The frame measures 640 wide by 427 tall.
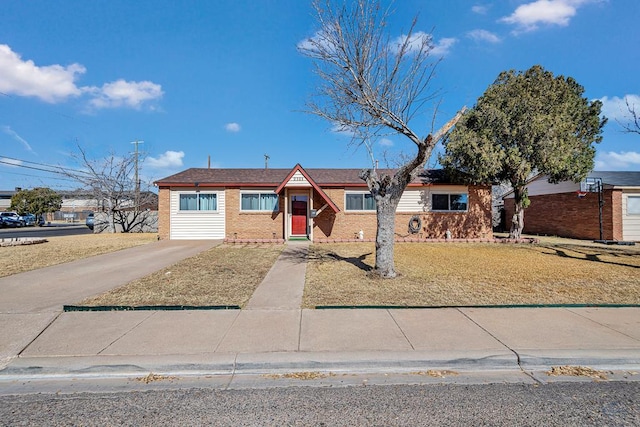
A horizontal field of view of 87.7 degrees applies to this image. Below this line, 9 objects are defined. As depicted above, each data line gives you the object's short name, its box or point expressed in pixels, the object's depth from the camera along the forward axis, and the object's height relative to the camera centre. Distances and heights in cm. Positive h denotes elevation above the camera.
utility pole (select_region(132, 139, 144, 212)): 2509 +213
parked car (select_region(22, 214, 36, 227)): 3799 -35
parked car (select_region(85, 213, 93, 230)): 2901 -47
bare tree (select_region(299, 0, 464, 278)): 762 +178
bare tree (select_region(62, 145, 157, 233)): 2427 +88
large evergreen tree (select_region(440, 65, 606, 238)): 1498 +364
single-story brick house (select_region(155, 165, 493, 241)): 1705 +30
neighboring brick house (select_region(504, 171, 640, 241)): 1736 +43
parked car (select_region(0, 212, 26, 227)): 3488 -21
